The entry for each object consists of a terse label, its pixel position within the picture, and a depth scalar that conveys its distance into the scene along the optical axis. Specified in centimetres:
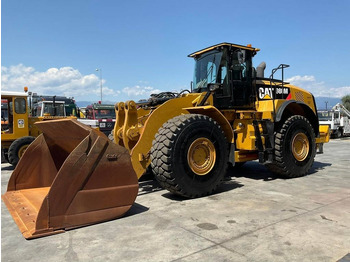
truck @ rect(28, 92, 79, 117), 1753
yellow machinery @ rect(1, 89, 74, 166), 924
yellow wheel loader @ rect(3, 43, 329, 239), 390
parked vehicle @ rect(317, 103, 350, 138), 2238
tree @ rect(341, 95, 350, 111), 5706
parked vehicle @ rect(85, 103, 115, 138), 1695
